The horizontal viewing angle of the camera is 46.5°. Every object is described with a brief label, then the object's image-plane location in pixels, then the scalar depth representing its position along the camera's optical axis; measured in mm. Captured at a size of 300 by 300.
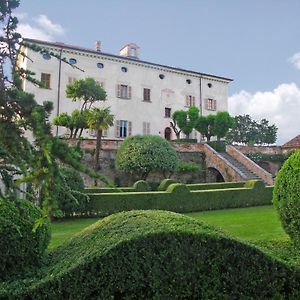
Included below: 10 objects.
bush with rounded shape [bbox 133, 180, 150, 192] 17734
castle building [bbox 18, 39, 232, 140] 30344
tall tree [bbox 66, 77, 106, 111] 26422
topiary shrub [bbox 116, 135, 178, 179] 22953
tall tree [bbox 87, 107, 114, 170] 24047
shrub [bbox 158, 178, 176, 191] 19600
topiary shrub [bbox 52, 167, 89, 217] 13633
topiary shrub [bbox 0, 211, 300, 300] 3479
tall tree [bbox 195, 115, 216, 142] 32469
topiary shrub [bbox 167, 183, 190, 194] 15812
